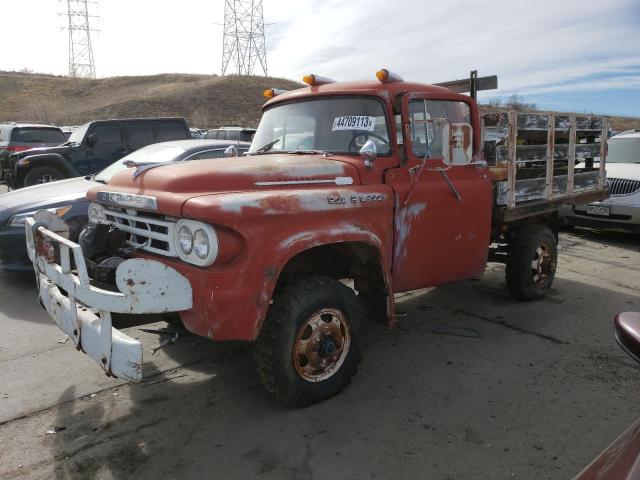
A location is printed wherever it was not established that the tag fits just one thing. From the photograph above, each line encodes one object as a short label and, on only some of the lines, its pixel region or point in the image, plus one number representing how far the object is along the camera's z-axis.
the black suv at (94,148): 10.66
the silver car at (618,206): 8.26
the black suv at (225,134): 18.00
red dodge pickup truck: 2.89
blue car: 5.77
